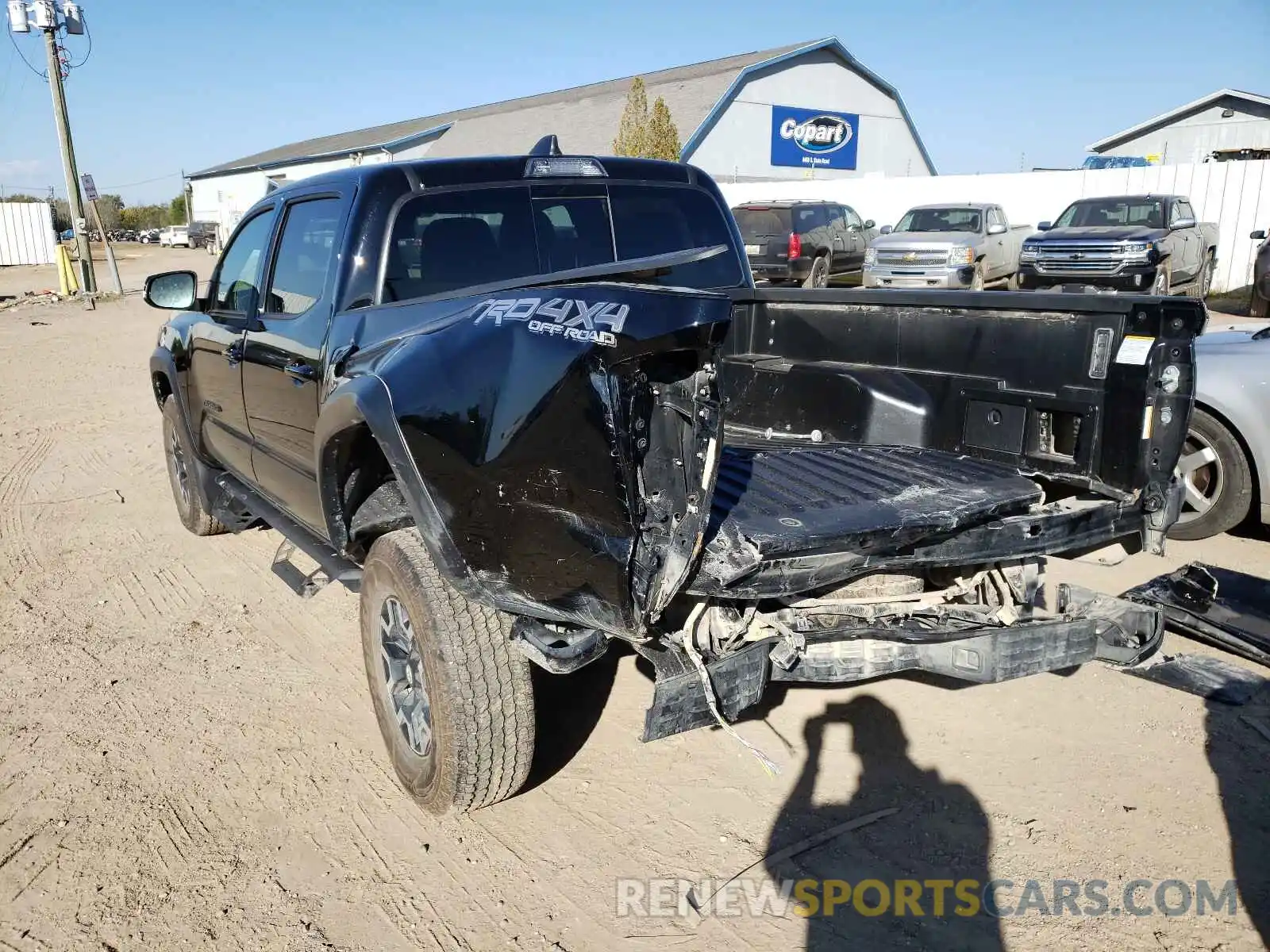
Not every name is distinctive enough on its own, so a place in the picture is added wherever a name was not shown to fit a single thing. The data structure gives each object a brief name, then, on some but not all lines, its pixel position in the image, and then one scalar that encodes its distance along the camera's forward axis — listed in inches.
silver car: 203.9
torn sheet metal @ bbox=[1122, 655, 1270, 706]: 147.8
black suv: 697.0
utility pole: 887.1
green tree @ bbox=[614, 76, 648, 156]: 1157.1
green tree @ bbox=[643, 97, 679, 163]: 1123.9
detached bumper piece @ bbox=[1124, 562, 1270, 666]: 162.4
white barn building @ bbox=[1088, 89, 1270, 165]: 1483.8
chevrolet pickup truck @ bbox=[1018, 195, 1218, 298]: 600.1
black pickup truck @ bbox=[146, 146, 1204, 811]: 95.2
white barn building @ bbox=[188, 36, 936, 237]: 1355.8
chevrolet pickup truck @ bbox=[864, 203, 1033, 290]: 670.5
